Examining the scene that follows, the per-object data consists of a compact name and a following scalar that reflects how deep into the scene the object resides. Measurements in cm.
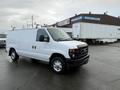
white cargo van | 379
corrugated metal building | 2009
